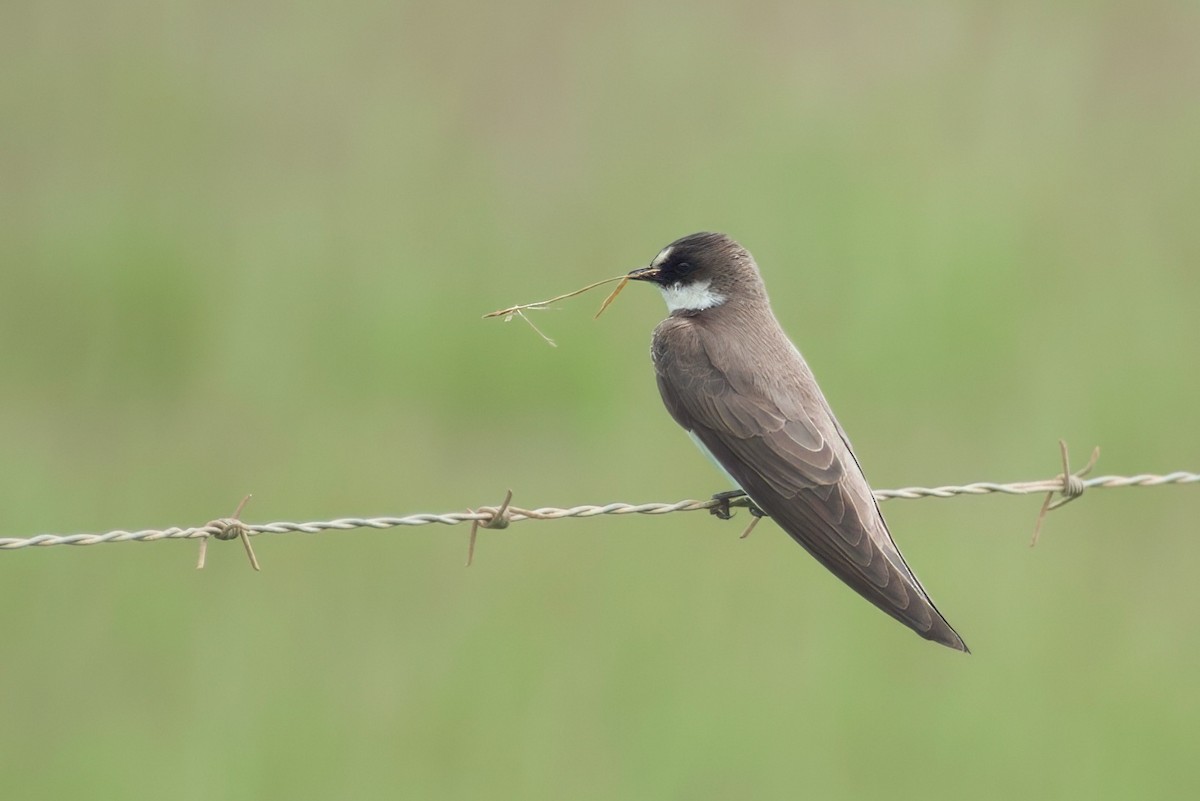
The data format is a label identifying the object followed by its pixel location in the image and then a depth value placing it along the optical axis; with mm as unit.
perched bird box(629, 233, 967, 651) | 9383
